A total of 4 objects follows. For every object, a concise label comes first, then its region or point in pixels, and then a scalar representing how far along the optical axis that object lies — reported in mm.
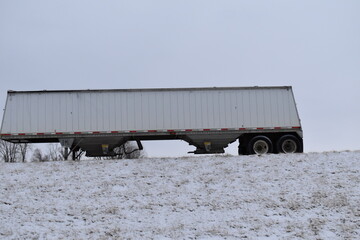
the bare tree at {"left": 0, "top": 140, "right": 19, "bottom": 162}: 54656
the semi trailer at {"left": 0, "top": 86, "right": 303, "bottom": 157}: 18125
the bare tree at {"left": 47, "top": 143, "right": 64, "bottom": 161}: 55547
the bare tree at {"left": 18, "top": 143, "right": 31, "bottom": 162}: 54925
